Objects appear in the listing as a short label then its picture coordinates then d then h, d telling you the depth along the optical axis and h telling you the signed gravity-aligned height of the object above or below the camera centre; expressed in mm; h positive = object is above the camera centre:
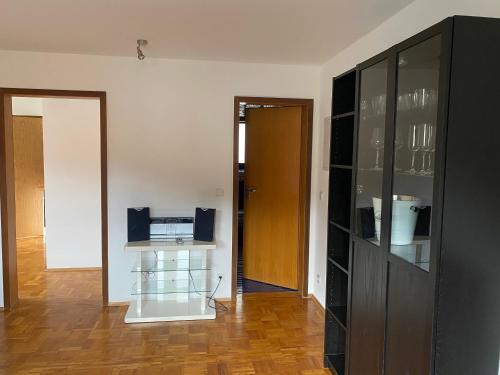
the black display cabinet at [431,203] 1403 -168
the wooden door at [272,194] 4082 -376
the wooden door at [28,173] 6273 -276
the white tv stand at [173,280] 3496 -1180
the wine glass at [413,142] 1687 +93
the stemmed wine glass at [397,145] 1769 +83
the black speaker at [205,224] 3588 -606
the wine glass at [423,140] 1593 +100
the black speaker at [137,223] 3508 -596
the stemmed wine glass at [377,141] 1924 +109
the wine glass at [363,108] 2120 +304
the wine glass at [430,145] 1518 +76
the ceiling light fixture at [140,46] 3030 +922
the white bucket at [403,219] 1725 -257
